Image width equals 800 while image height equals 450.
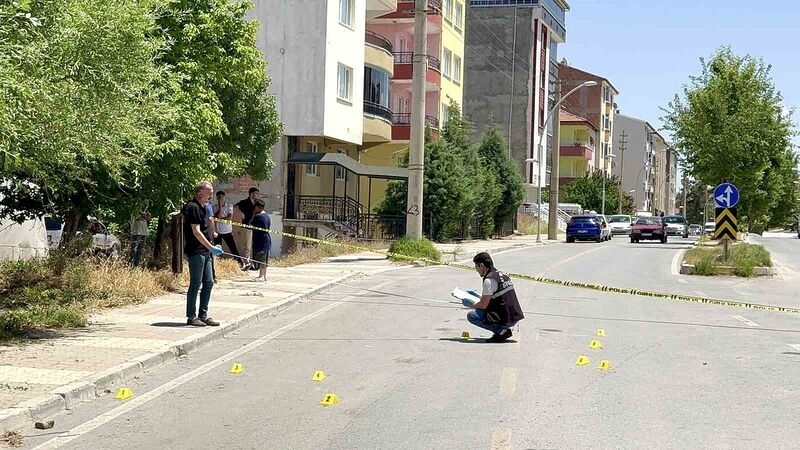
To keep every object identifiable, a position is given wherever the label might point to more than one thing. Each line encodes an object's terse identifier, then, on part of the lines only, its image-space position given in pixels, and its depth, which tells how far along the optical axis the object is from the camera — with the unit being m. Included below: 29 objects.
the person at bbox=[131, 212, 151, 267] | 19.22
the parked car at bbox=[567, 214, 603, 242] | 52.59
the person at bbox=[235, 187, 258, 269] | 20.52
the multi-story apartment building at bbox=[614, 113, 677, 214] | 125.31
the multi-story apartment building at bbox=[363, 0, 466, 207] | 46.12
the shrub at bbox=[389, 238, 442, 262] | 27.66
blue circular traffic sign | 25.31
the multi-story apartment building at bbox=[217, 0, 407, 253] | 35.28
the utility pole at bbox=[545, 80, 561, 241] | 50.00
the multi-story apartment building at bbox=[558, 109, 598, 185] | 95.19
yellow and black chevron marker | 25.58
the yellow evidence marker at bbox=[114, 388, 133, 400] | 8.58
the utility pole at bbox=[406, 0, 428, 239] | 27.70
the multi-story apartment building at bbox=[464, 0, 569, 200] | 73.94
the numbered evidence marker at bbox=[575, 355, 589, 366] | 10.43
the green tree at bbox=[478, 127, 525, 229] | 53.06
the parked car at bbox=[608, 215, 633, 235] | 71.56
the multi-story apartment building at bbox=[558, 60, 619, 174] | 108.06
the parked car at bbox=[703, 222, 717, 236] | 66.78
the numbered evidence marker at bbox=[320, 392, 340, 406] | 8.22
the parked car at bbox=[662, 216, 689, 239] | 71.62
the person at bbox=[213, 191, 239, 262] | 19.80
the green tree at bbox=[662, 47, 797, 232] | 41.72
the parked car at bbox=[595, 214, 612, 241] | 54.72
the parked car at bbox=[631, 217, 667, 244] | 54.72
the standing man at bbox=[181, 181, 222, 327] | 12.40
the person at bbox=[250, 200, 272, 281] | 19.11
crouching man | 11.82
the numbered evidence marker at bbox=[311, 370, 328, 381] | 9.40
